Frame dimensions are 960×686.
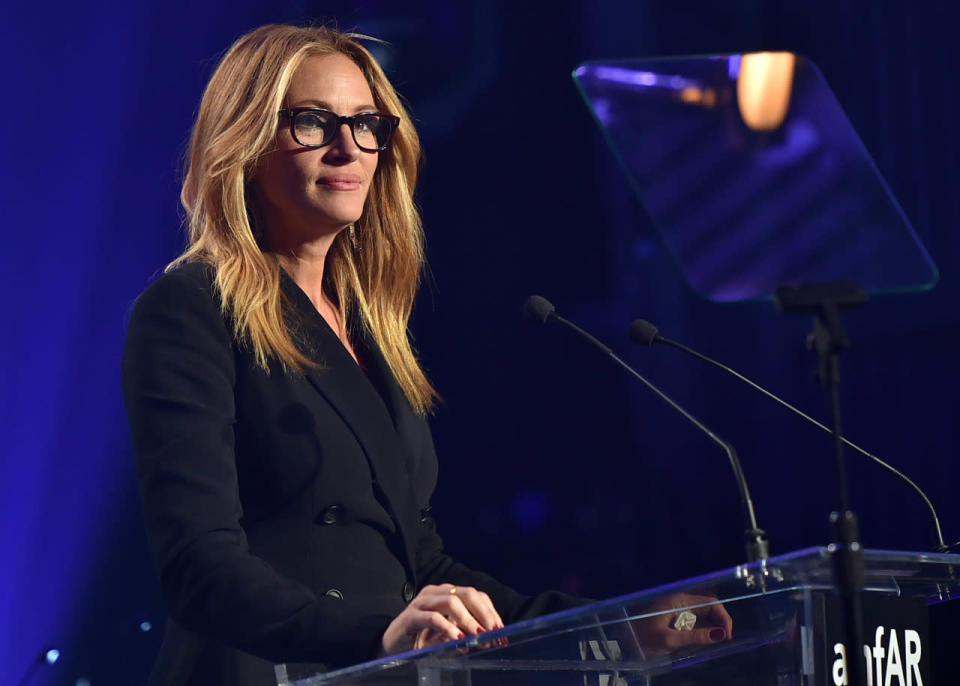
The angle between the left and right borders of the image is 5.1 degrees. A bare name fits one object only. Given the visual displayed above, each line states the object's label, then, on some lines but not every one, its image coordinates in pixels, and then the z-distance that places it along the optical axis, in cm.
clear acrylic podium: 959
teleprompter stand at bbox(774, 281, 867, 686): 956
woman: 975
